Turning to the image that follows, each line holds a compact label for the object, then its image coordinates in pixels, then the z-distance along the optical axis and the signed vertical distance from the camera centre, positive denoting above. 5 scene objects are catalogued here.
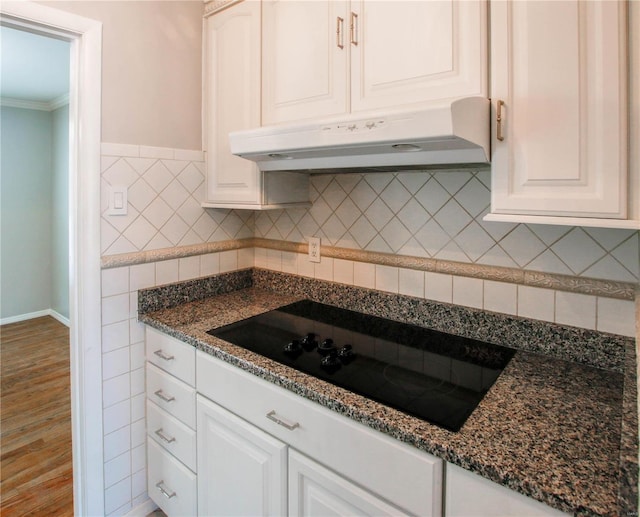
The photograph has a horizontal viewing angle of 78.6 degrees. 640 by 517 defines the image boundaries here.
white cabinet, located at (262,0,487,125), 1.02 +0.60
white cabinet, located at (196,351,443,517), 0.86 -0.53
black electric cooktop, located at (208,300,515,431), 0.97 -0.32
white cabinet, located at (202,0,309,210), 1.55 +0.61
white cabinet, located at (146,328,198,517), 1.43 -0.66
